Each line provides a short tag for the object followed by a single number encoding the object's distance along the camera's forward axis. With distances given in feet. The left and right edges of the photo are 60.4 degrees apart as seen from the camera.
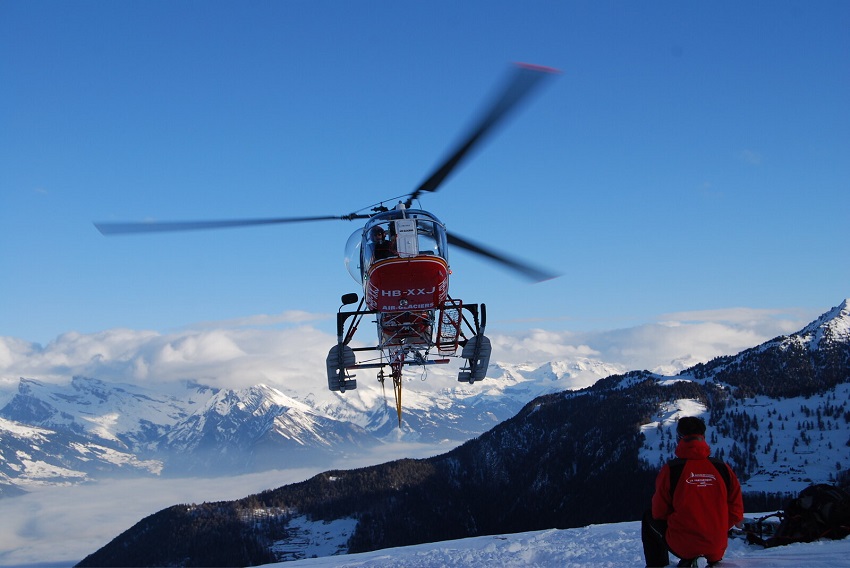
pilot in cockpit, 73.31
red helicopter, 71.82
